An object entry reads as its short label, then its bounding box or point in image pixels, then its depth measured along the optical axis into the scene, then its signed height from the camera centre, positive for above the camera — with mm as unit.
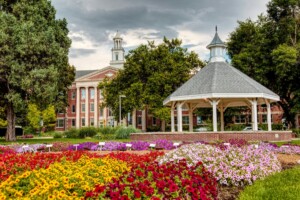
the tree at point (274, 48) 36031 +7507
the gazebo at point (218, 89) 22891 +1944
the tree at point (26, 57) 26703 +5216
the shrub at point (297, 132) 33069 -1700
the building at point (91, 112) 68250 +1270
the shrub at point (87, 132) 36906 -1598
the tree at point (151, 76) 43781 +5517
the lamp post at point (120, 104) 43050 +1731
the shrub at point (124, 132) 30062 -1343
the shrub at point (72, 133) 37750 -1749
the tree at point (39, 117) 56875 +208
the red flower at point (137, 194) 4684 -1083
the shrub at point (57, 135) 39769 -2038
